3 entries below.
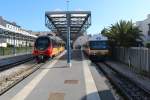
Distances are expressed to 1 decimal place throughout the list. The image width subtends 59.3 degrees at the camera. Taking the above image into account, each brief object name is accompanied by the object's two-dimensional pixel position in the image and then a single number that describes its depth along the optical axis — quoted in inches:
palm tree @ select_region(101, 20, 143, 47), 513.4
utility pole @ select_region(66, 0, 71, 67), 432.8
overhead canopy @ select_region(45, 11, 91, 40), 726.7
